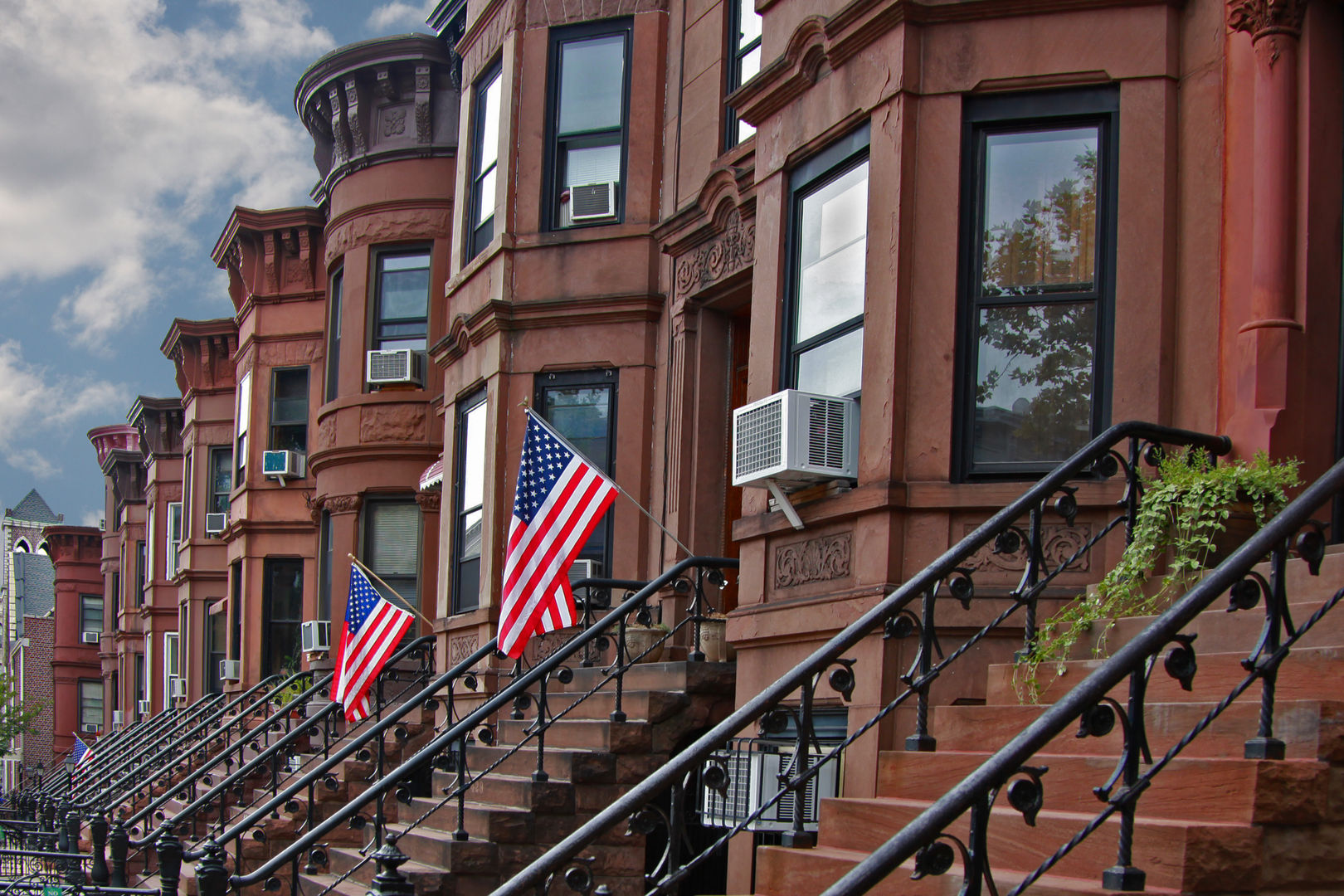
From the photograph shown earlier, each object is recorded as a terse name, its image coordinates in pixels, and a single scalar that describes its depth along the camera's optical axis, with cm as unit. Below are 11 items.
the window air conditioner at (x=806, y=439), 806
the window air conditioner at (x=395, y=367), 1741
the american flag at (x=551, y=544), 962
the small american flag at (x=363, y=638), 1224
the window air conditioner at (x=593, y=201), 1301
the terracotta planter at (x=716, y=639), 1049
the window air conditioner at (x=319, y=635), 1845
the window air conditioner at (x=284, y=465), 2203
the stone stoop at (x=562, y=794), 900
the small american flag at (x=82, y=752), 2883
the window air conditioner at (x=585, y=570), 1248
